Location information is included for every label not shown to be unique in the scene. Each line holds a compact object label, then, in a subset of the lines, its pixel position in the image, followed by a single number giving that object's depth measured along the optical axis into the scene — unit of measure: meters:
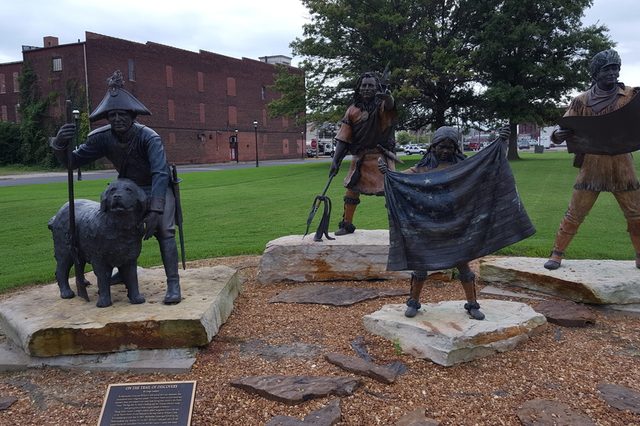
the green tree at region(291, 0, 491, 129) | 28.27
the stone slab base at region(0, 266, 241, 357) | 4.40
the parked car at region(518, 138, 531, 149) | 76.56
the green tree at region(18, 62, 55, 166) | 39.16
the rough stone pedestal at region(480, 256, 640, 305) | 5.61
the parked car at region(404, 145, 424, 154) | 64.46
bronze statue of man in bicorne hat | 4.82
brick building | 37.03
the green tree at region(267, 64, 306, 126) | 31.33
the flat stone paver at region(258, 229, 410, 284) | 6.96
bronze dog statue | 4.55
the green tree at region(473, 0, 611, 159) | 28.81
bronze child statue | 4.65
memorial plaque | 3.40
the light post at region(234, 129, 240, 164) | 49.78
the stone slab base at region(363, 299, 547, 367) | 4.31
